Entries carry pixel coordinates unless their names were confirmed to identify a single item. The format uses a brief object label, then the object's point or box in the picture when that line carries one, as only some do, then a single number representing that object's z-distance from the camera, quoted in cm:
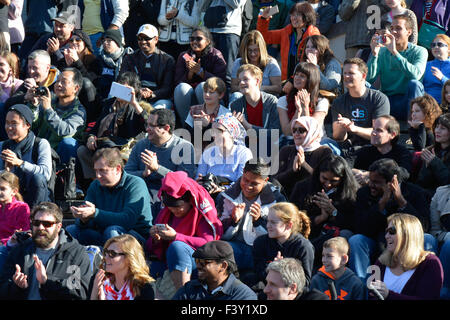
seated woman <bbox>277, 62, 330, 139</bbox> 1853
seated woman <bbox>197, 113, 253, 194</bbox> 1686
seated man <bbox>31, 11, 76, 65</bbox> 2164
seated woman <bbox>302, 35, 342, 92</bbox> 2033
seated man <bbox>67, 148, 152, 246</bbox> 1496
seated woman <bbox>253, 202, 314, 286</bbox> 1370
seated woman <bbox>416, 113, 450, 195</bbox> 1602
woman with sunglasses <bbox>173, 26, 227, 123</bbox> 2081
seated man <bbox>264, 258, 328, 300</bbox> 1202
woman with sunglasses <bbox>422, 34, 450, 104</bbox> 2005
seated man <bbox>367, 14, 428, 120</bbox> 1973
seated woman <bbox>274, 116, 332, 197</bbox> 1653
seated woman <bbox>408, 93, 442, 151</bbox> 1748
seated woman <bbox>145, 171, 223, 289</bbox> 1471
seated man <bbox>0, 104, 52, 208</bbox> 1638
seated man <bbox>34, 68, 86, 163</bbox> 1839
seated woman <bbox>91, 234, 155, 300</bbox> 1293
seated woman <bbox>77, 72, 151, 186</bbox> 1886
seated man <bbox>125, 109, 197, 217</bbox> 1716
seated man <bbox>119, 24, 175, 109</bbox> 2103
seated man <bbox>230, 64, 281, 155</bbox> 1925
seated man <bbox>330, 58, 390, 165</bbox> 1845
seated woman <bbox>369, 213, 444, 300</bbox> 1298
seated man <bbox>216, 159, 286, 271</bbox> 1485
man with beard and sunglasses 1331
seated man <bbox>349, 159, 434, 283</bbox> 1411
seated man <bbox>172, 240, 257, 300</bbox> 1272
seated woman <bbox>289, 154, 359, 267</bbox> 1484
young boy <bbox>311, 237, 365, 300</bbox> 1293
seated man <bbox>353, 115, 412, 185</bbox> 1650
